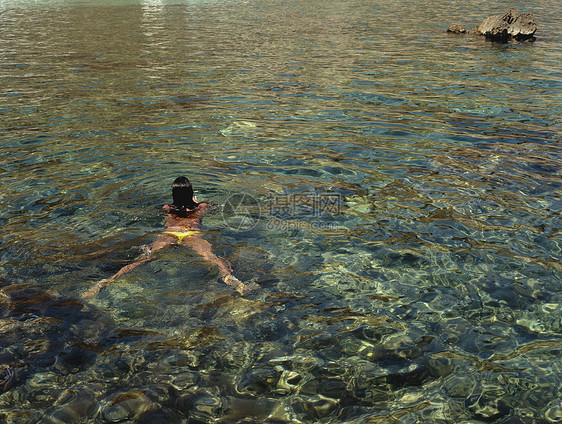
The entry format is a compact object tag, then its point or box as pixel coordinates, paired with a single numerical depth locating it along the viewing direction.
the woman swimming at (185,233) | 6.31
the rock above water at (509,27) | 23.86
